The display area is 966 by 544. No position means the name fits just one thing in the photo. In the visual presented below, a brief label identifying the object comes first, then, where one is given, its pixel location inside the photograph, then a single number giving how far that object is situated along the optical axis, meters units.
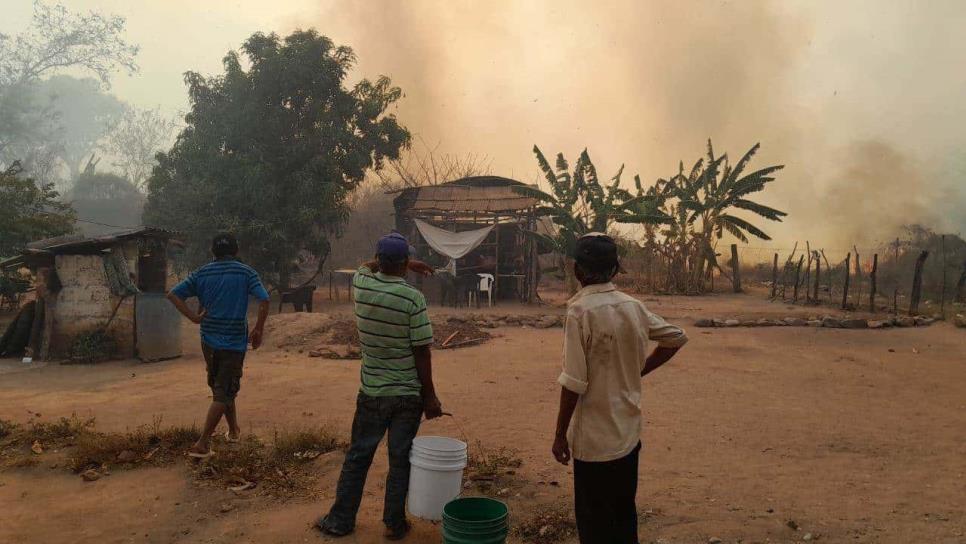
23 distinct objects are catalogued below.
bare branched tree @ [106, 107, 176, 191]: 51.69
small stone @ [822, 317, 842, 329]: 12.60
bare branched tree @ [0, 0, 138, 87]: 40.45
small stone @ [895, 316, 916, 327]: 12.99
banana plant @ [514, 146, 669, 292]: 17.83
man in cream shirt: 2.52
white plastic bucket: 3.44
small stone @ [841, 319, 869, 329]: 12.55
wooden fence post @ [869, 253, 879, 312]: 14.78
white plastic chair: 17.94
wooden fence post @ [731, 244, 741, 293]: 22.30
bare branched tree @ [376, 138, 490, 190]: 30.78
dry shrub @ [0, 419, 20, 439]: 5.23
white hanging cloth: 17.92
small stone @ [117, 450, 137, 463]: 4.61
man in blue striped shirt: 4.57
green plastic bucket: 2.84
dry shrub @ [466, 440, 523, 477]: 4.42
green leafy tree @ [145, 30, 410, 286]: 16.06
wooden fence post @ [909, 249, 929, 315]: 14.16
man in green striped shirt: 3.28
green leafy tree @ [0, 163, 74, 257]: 13.03
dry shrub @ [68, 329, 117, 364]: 9.40
